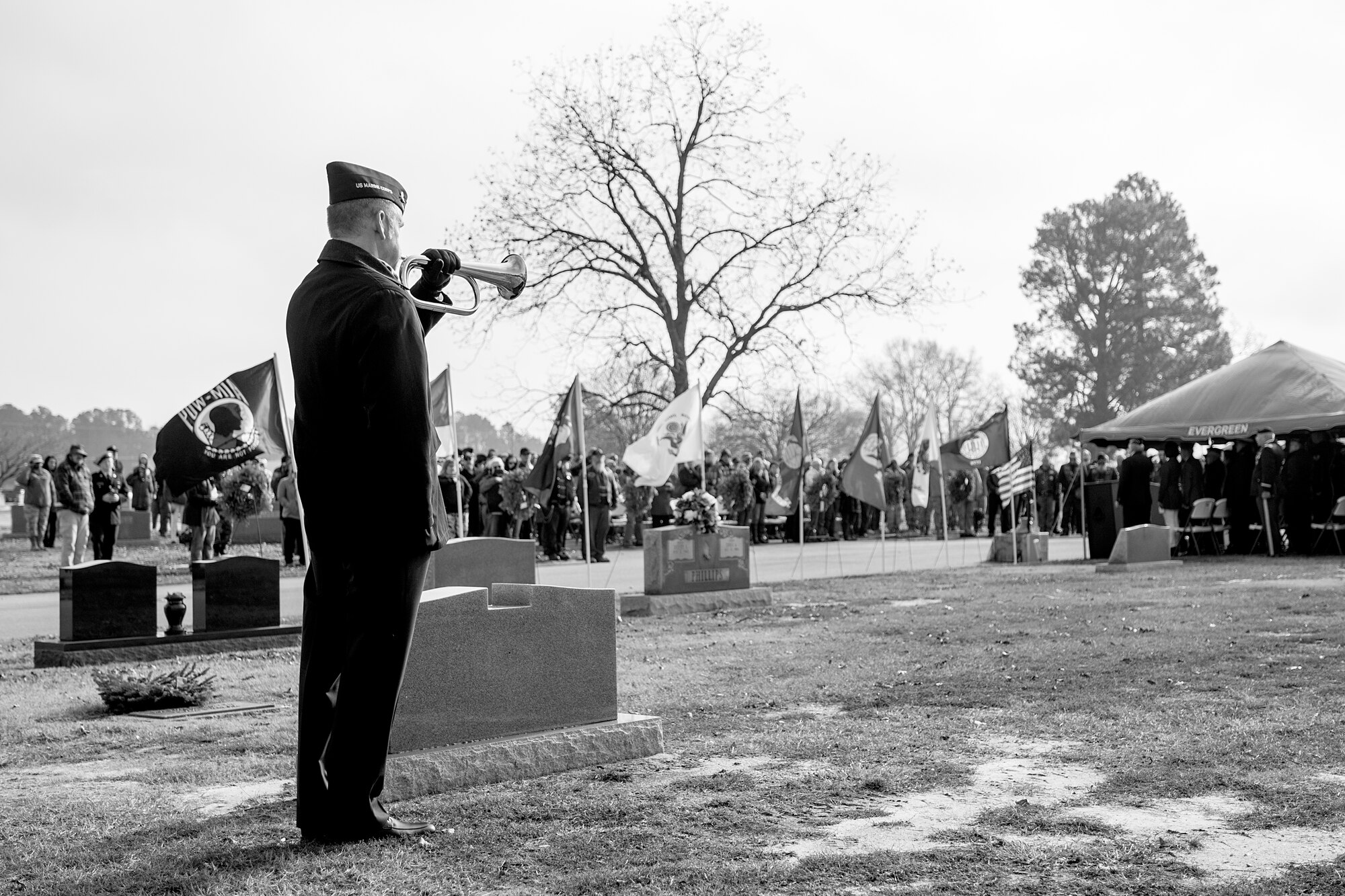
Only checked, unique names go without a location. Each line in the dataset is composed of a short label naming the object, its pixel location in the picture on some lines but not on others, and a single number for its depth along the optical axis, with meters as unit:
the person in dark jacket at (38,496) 31.53
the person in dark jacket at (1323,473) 23.33
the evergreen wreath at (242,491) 23.58
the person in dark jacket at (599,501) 25.94
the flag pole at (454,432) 20.37
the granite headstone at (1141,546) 21.47
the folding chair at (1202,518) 25.14
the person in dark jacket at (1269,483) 23.88
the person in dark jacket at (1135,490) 24.22
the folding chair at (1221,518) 25.03
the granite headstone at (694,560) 15.79
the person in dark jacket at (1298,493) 23.36
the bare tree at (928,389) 76.25
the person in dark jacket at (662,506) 31.62
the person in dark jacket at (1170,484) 25.80
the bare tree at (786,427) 52.64
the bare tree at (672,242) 37.47
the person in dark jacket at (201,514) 21.38
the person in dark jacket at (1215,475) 25.81
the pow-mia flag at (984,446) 25.03
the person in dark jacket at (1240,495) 25.02
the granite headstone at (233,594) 12.87
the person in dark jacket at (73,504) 22.08
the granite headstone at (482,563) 11.20
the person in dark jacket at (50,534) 31.70
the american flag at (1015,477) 24.25
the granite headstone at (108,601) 11.92
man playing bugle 4.81
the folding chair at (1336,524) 22.72
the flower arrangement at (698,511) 16.34
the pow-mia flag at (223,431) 13.94
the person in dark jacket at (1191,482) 25.78
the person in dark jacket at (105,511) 24.69
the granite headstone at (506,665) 5.90
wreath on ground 8.92
